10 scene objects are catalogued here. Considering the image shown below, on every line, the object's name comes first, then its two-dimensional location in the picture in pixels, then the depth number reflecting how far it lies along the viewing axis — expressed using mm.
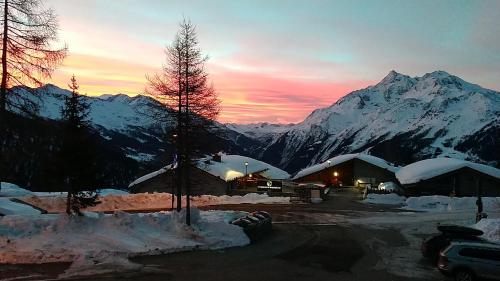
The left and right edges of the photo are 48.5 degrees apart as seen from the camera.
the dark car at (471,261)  18531
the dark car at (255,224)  29262
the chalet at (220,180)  76625
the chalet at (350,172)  97688
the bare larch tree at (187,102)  30047
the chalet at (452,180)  74688
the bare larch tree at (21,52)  22766
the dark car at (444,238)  24578
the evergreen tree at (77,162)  26719
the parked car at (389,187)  76112
